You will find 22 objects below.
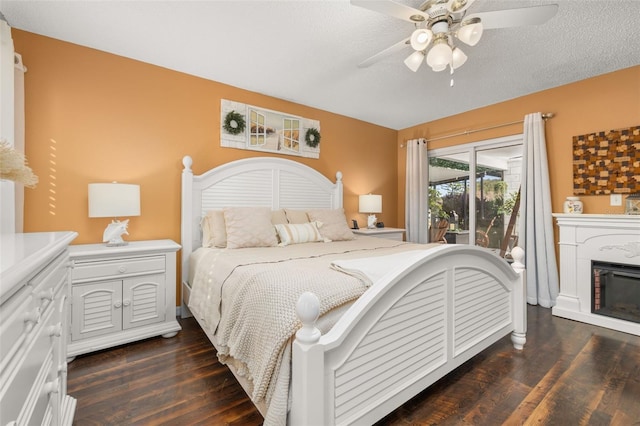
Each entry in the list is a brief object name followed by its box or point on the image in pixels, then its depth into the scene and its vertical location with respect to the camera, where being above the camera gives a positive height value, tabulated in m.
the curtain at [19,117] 2.19 +0.77
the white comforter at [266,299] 1.20 -0.43
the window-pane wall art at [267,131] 3.29 +1.06
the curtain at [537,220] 3.28 -0.07
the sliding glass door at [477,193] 3.88 +0.31
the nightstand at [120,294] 2.13 -0.59
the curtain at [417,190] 4.58 +0.40
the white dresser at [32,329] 0.63 -0.30
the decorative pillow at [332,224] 3.21 -0.09
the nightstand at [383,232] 4.01 -0.23
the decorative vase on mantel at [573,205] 3.05 +0.09
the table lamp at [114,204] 2.31 +0.12
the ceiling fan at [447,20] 1.63 +1.15
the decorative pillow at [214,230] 2.75 -0.12
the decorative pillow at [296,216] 3.29 +0.01
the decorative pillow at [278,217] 3.18 +0.00
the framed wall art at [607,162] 2.83 +0.52
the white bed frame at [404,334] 1.10 -0.60
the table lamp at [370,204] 4.23 +0.17
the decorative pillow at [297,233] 2.90 -0.17
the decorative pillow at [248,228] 2.67 -0.10
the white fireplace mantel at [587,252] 2.69 -0.38
